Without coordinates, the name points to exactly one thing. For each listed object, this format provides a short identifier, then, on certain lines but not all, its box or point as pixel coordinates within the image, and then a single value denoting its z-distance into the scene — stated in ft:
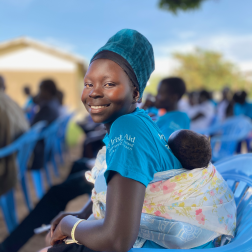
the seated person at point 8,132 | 8.24
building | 49.39
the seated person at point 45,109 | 11.00
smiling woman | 2.41
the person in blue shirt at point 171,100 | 6.16
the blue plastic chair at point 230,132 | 12.14
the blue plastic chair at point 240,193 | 2.75
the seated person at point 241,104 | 20.33
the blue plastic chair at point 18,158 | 8.41
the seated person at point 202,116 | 17.20
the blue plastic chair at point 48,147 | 11.17
